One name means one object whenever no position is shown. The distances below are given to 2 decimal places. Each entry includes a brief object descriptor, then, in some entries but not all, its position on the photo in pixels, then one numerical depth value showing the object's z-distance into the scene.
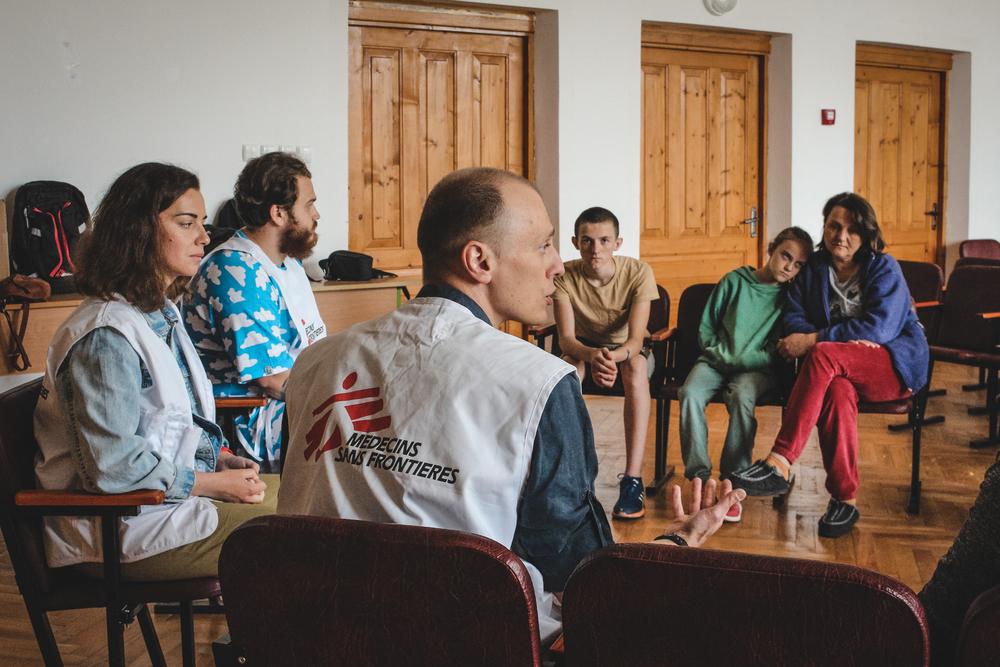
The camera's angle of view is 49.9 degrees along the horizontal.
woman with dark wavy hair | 2.04
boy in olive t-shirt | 4.13
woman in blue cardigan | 3.79
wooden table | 5.27
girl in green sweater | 4.01
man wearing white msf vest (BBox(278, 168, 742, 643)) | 1.37
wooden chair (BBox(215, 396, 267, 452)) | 2.71
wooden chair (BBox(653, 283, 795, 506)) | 4.30
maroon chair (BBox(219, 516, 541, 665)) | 1.15
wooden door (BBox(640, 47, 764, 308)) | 7.40
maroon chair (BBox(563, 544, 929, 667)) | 1.04
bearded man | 2.79
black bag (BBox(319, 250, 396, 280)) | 5.56
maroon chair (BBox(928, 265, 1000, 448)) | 4.78
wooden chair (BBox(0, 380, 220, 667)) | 2.00
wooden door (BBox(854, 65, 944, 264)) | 8.49
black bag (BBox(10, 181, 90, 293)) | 4.86
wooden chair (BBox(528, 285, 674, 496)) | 4.27
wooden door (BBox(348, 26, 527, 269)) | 6.24
